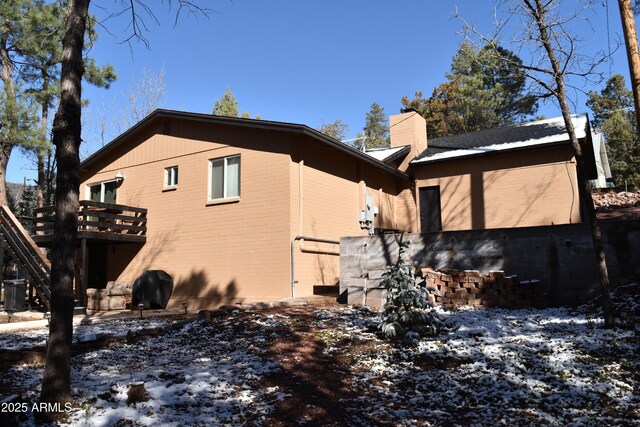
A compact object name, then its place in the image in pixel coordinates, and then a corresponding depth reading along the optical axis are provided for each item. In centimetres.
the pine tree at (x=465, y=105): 3245
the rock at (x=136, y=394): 430
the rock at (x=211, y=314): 845
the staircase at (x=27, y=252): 1229
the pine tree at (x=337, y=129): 5435
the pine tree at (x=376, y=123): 6193
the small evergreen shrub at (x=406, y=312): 655
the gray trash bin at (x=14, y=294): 1234
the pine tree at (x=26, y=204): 3400
